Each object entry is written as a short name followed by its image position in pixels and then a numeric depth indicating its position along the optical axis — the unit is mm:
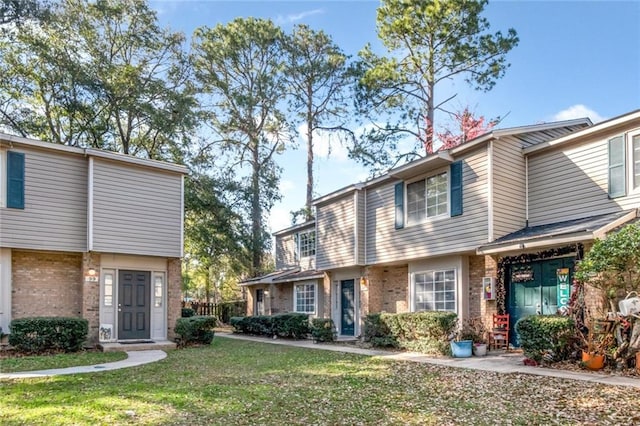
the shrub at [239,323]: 20156
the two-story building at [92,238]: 12273
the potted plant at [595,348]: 8578
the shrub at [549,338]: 9164
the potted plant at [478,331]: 12109
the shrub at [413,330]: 11812
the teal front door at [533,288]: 10851
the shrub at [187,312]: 21622
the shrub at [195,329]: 14023
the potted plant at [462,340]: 11062
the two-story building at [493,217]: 10570
